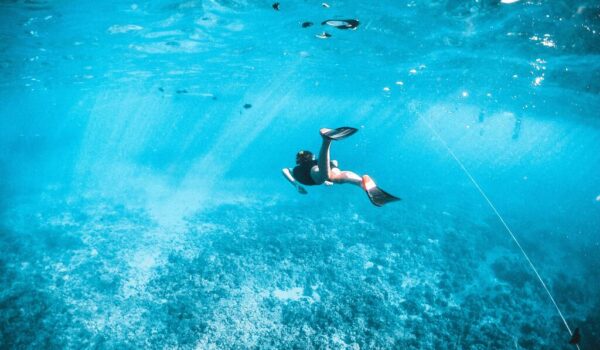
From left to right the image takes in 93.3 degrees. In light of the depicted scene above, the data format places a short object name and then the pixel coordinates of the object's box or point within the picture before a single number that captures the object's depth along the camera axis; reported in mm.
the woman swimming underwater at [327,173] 4988
